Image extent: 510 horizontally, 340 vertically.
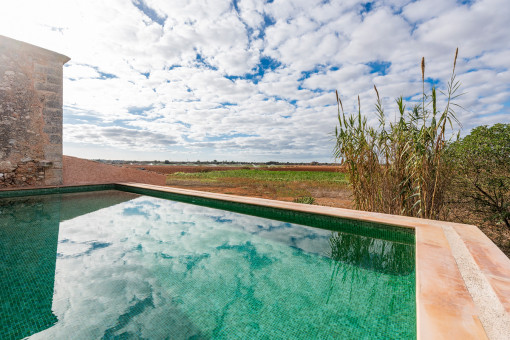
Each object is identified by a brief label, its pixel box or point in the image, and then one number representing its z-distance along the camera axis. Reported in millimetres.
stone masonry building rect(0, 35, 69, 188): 5973
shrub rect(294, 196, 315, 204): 6543
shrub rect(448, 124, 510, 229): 3530
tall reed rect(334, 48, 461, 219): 3168
